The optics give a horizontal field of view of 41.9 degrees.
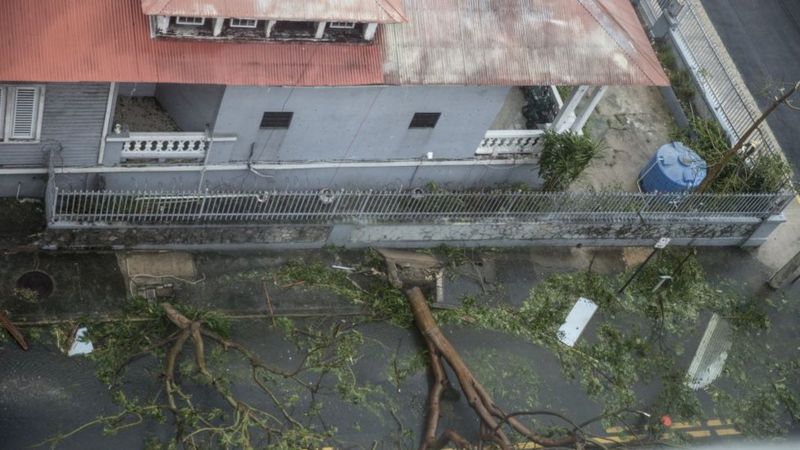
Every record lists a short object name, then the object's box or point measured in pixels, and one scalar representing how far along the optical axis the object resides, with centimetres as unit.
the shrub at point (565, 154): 2538
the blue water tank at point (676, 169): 2773
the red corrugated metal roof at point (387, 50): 1988
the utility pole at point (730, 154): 2634
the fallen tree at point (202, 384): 2108
